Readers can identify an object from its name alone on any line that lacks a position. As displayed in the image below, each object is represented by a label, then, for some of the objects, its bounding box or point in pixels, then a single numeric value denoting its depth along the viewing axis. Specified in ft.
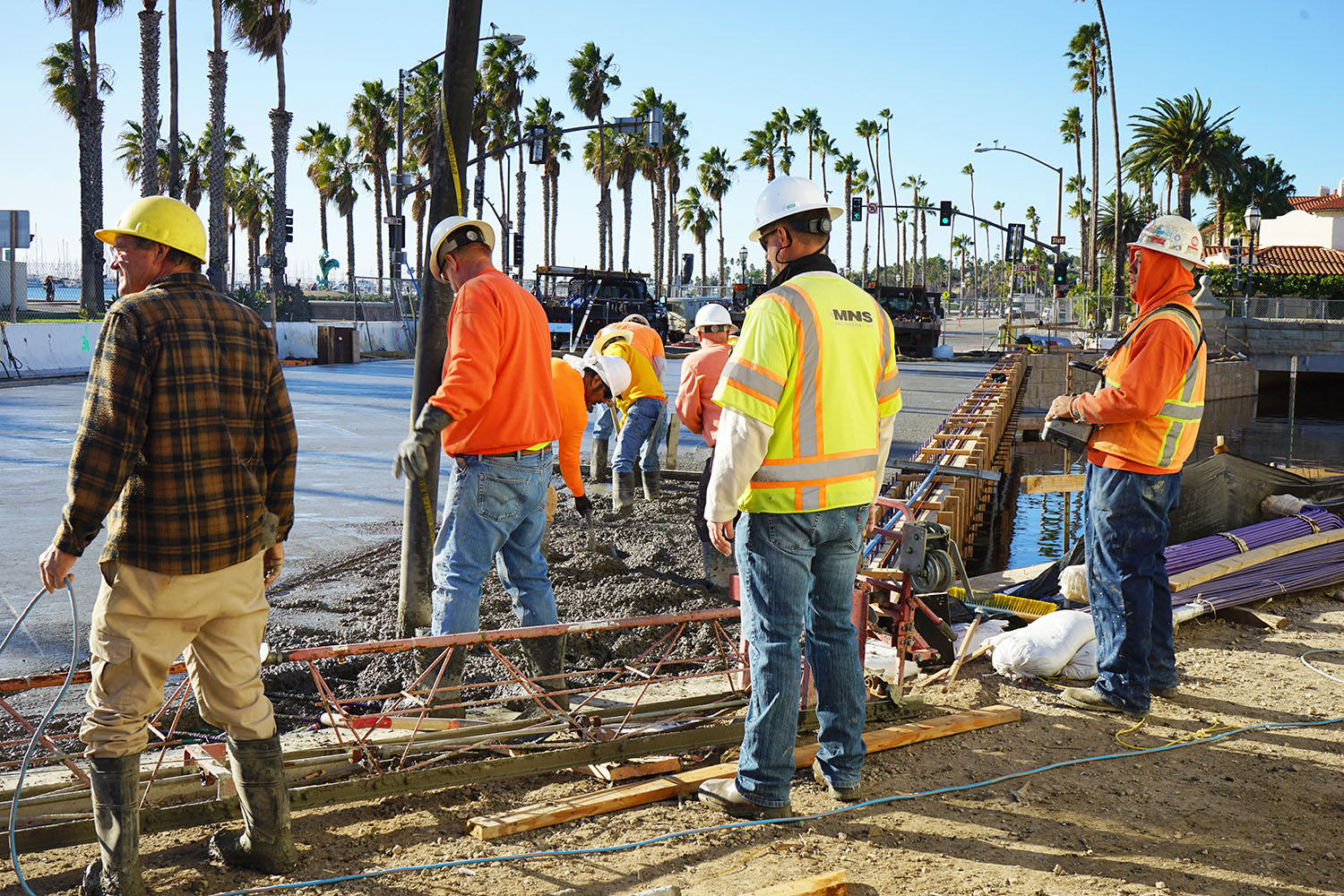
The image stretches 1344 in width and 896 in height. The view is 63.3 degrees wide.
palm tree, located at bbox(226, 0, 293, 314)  119.96
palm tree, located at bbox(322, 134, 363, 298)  212.23
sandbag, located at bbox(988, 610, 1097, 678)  17.22
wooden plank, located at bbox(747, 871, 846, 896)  9.96
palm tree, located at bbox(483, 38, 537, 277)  166.61
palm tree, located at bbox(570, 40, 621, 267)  182.29
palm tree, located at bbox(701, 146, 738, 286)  264.11
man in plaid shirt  9.59
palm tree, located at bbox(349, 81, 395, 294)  178.19
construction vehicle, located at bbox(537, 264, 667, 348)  103.45
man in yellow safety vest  11.43
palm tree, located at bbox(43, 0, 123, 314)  110.52
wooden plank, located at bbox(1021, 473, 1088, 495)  26.50
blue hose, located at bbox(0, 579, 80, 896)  10.17
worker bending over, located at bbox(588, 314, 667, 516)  31.42
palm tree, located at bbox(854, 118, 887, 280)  310.04
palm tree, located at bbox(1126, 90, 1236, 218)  171.42
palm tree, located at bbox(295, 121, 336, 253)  208.13
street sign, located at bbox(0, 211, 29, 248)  64.28
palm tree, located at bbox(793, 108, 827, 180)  261.15
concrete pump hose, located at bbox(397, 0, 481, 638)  17.98
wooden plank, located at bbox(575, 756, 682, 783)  13.18
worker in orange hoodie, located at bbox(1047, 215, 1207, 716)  15.51
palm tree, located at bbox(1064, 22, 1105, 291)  188.55
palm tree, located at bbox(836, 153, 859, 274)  295.50
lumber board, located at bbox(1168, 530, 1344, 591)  22.07
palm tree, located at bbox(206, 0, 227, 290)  107.55
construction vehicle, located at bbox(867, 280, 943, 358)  124.26
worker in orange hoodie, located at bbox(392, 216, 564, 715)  14.08
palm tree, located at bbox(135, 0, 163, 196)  102.99
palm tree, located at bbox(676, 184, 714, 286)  272.51
